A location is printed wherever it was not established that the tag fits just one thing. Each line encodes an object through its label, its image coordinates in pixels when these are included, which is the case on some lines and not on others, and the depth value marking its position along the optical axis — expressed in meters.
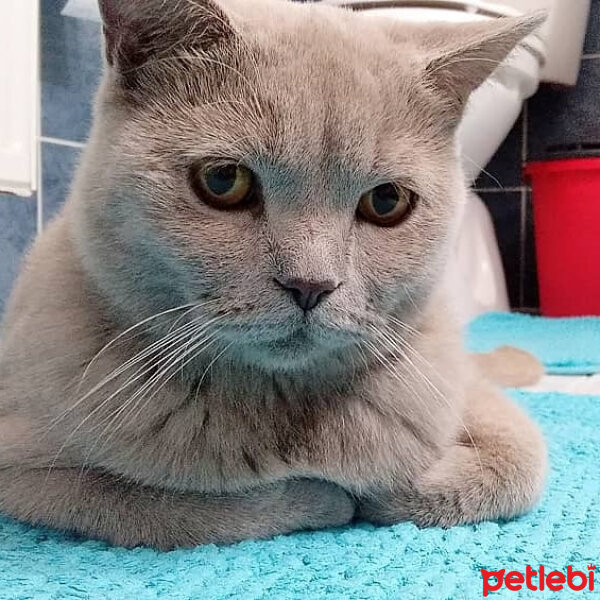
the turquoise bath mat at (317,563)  0.19
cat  0.19
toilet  0.51
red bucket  0.72
